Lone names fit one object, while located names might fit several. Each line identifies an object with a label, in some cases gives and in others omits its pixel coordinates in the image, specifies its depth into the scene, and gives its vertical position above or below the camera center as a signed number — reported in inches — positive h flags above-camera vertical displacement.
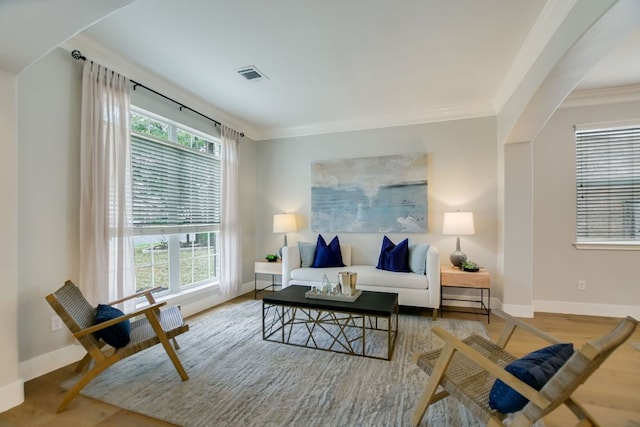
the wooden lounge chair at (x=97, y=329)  70.3 -33.7
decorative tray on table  104.8 -30.7
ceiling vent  114.6 +58.7
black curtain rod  95.0 +53.3
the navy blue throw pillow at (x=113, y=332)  77.9 -32.0
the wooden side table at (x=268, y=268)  166.2 -31.2
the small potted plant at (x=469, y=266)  136.9 -25.3
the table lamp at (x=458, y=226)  140.6 -5.9
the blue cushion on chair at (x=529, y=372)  48.4 -27.2
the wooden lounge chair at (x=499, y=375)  42.3 -32.4
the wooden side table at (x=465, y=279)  131.7 -30.2
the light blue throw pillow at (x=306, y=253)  167.3 -22.5
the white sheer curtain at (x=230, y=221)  161.3 -3.6
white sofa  134.1 -32.3
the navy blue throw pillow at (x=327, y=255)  162.9 -23.1
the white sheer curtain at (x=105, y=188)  97.0 +9.6
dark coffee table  98.0 -48.3
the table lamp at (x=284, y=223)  175.5 -5.1
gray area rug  68.8 -48.6
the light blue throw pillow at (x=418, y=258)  142.7 -22.2
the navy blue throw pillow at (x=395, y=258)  148.6 -22.8
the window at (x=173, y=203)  122.1 +5.7
